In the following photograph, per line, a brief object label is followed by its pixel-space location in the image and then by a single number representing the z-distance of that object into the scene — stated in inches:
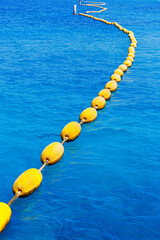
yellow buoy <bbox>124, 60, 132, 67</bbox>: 862.9
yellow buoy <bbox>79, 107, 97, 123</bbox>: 536.2
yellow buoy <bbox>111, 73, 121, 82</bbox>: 736.3
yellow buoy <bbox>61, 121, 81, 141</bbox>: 475.2
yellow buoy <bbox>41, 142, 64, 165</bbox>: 408.3
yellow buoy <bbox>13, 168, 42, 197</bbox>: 341.1
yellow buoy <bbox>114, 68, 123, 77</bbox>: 777.1
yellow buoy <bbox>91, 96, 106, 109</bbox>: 589.6
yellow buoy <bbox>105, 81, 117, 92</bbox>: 681.0
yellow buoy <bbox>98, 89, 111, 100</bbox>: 633.6
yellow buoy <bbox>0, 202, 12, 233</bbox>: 291.1
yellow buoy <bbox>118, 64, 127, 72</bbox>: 814.8
